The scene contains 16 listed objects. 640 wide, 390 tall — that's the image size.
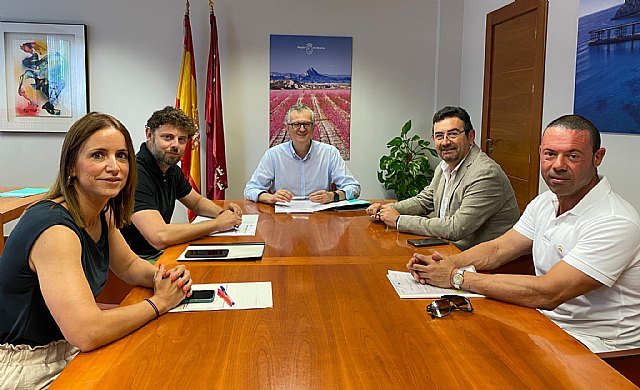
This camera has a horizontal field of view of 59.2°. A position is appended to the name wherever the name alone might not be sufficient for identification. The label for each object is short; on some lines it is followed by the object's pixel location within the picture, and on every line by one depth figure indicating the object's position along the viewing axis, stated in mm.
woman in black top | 1316
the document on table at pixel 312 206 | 3068
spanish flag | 4789
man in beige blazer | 2531
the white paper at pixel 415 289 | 1670
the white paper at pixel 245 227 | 2488
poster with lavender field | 5098
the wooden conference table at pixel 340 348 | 1147
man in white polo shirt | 1652
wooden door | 3836
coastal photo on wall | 2869
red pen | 1588
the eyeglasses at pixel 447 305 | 1498
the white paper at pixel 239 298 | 1558
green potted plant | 5012
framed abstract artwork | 4816
